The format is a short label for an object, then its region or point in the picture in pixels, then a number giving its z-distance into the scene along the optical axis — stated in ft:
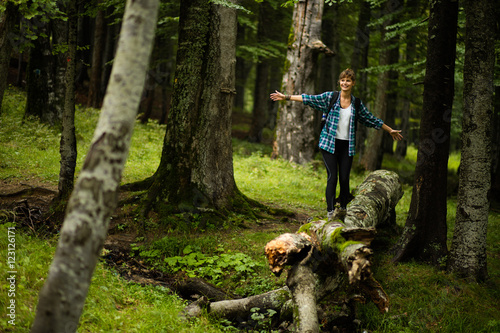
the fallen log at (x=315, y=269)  12.21
